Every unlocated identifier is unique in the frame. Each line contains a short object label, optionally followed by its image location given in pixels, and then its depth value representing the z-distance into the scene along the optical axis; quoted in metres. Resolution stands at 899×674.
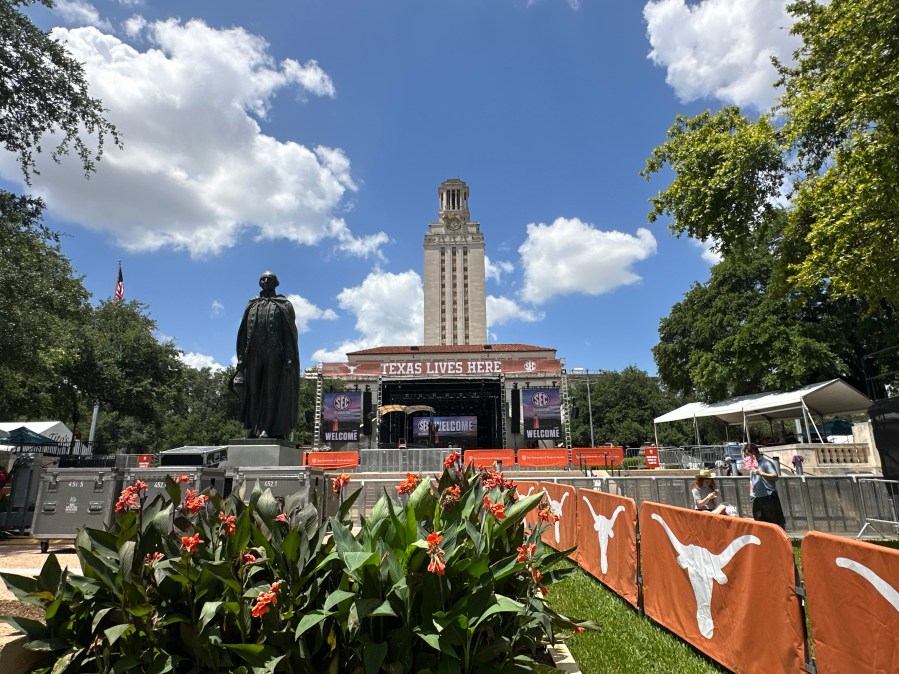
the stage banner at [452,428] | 40.00
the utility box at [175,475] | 6.66
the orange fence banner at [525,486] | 10.30
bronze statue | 8.81
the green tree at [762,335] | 25.44
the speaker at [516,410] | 47.66
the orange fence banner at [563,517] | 7.83
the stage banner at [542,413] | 37.77
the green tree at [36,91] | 11.48
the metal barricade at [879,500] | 9.84
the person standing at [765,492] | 8.45
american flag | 38.63
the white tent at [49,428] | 22.78
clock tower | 108.19
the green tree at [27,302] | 12.05
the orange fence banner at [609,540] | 5.38
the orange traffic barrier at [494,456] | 25.23
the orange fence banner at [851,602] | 2.38
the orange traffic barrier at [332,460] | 25.94
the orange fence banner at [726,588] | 3.11
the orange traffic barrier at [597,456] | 25.69
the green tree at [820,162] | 7.98
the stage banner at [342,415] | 38.28
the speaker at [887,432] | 9.89
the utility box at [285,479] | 6.89
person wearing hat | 8.41
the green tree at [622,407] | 61.72
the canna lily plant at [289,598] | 2.17
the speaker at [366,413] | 47.41
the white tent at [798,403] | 20.02
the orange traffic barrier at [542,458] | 26.62
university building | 38.56
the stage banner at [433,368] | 43.03
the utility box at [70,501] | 6.86
